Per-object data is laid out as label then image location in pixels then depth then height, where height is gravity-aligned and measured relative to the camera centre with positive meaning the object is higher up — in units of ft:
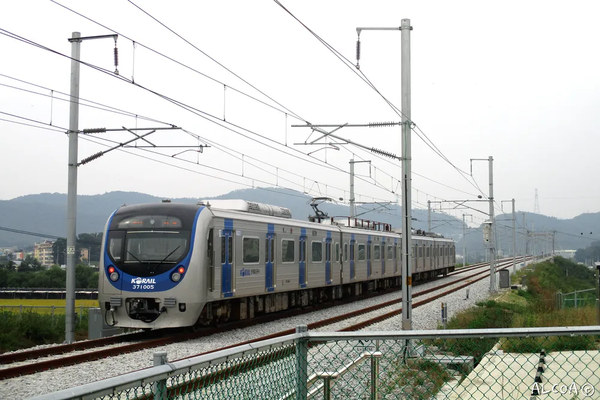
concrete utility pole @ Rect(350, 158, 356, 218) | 116.05 +10.35
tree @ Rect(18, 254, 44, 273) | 202.56 -5.56
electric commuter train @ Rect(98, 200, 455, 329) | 49.03 -1.08
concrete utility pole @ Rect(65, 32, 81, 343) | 52.34 +5.88
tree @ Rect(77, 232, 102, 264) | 273.33 +0.87
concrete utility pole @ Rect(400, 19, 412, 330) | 46.44 +4.30
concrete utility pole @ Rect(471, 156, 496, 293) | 101.19 +2.43
